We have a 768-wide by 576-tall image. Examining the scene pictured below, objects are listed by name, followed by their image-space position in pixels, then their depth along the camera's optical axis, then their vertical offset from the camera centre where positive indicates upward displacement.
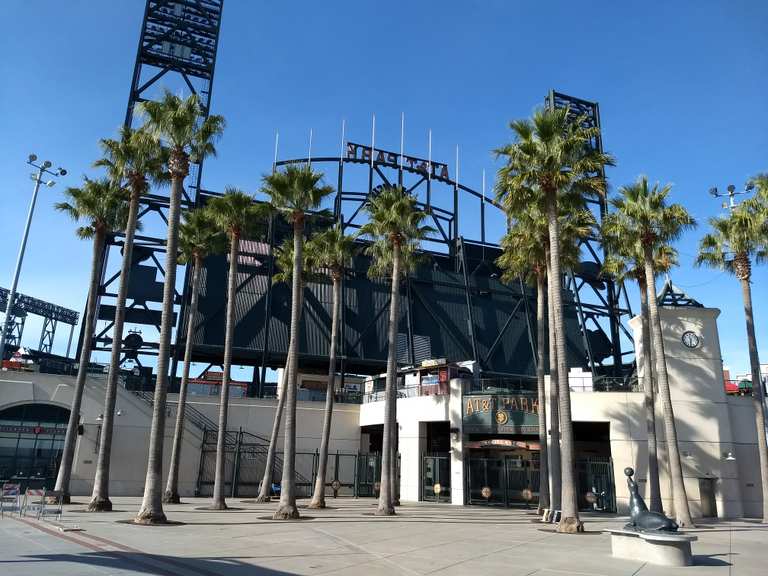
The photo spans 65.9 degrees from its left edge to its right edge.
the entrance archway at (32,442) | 35.25 -0.10
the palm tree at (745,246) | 29.69 +11.05
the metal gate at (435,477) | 38.81 -1.37
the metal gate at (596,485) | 33.97 -1.29
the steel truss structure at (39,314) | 83.25 +17.92
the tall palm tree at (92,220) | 29.28 +11.52
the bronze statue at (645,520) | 15.22 -1.40
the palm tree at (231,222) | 30.85 +11.65
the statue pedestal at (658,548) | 14.54 -2.01
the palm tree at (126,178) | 26.23 +12.56
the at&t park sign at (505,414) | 36.19 +2.65
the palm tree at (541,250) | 29.17 +10.52
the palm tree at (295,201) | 27.39 +11.58
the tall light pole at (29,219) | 31.29 +11.60
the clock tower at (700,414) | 31.84 +2.82
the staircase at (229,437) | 40.09 +0.79
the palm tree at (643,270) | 29.53 +10.09
